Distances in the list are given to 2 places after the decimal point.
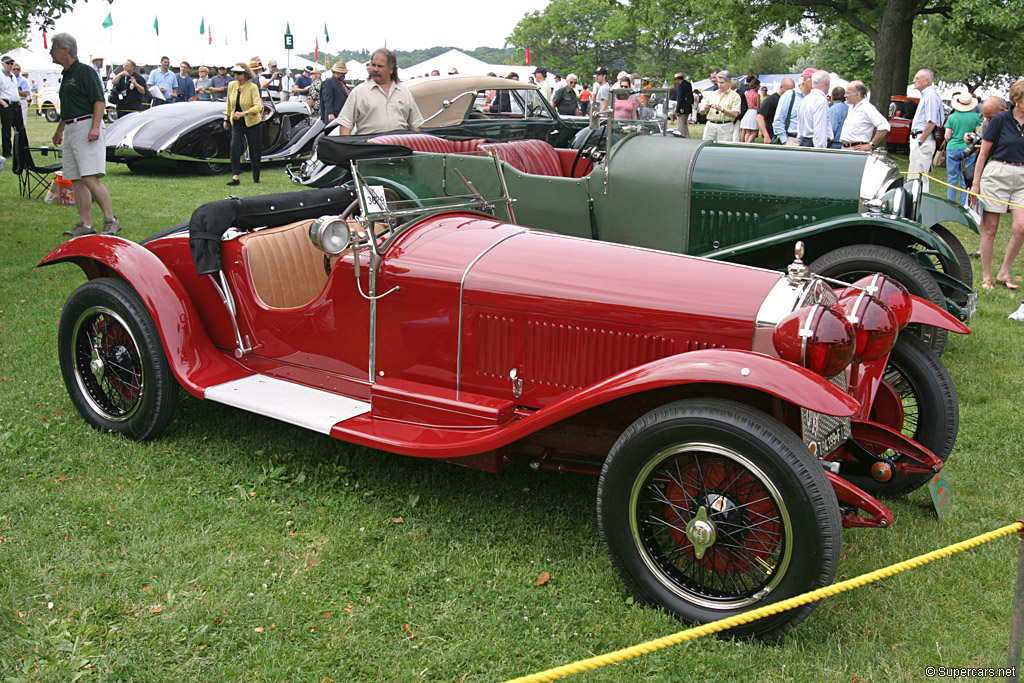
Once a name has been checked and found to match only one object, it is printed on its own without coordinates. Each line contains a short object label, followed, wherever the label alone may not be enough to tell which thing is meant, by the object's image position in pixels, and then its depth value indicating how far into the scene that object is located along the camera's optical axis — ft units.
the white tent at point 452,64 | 109.19
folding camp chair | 34.09
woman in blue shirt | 24.30
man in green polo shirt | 25.79
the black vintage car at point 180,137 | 40.77
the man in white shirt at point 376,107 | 26.30
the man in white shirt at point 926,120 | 35.78
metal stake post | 7.63
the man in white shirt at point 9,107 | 38.17
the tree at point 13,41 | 146.16
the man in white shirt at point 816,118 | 37.65
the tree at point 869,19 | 57.16
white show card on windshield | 12.00
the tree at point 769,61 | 218.22
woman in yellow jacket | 40.09
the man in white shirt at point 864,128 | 31.83
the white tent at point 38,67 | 123.44
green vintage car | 17.76
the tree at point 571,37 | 241.76
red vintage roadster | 8.91
